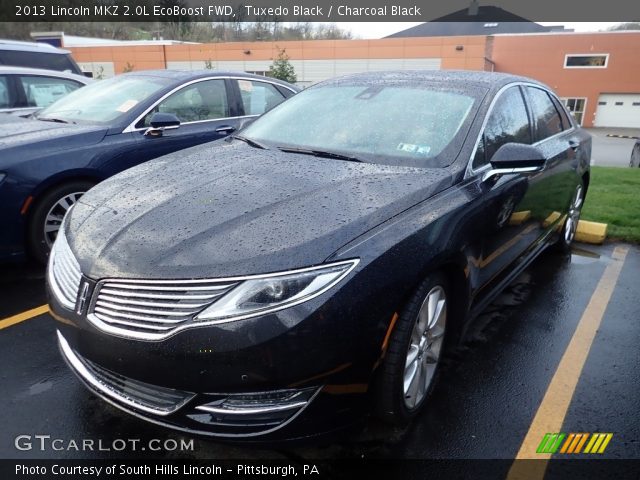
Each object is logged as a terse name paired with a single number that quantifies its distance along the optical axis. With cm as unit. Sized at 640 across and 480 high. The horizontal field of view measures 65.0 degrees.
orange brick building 3456
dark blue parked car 376
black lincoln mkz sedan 184
